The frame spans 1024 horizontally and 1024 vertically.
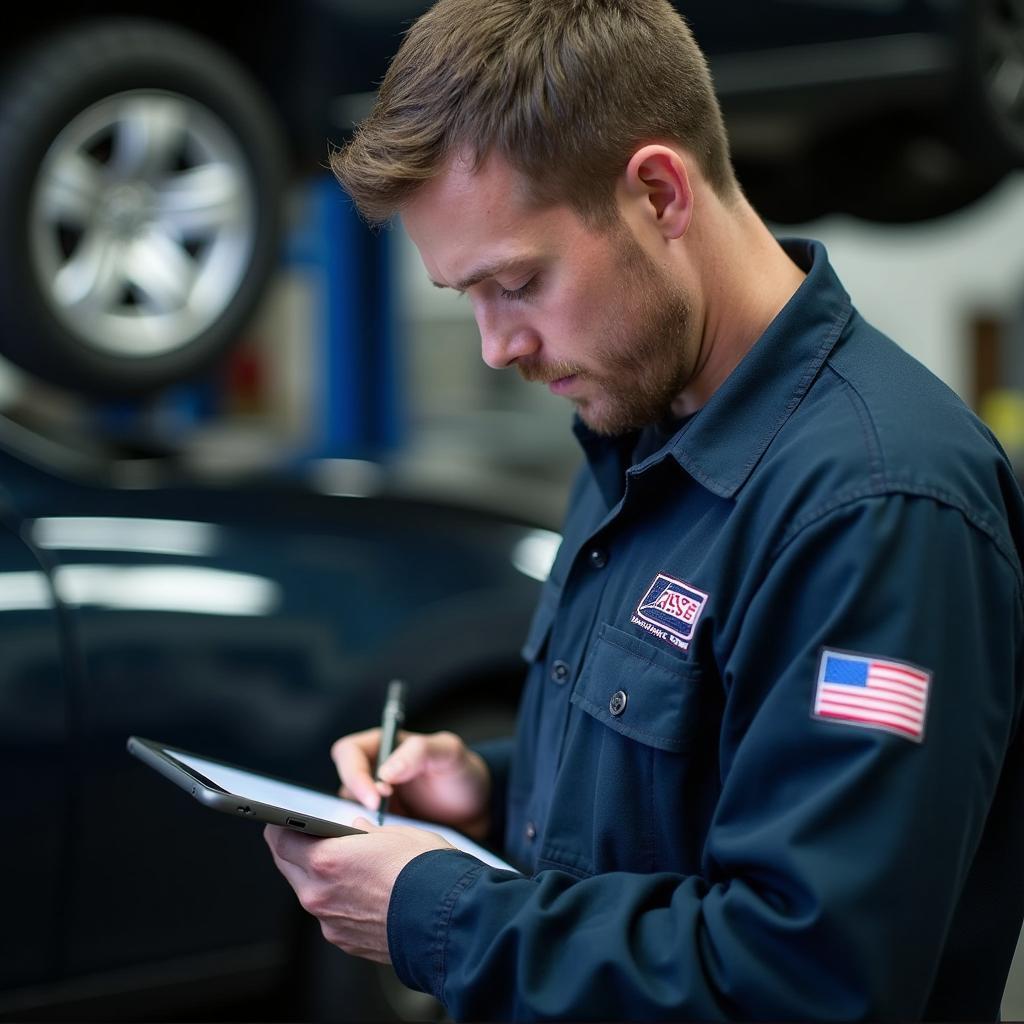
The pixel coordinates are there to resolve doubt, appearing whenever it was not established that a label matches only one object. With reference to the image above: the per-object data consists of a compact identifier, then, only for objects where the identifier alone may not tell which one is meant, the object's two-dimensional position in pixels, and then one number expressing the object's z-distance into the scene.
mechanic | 0.86
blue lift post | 4.14
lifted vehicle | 2.35
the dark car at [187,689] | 1.88
